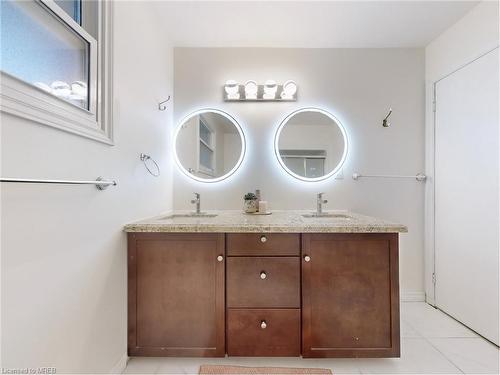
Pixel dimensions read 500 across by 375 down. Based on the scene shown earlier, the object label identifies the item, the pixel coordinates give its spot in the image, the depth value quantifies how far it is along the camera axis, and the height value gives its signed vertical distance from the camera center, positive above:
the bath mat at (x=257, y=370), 1.40 -1.04
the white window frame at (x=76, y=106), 0.78 +0.32
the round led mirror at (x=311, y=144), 2.24 +0.37
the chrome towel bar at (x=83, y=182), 0.70 +0.01
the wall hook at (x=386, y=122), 2.10 +0.54
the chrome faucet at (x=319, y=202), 2.05 -0.14
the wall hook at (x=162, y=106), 1.97 +0.63
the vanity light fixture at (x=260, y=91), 2.19 +0.83
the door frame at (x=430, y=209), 2.15 -0.21
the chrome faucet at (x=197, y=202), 2.09 -0.14
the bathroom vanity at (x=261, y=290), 1.44 -0.61
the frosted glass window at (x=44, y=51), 0.82 +0.51
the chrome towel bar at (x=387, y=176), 2.21 +0.08
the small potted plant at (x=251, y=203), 2.08 -0.15
